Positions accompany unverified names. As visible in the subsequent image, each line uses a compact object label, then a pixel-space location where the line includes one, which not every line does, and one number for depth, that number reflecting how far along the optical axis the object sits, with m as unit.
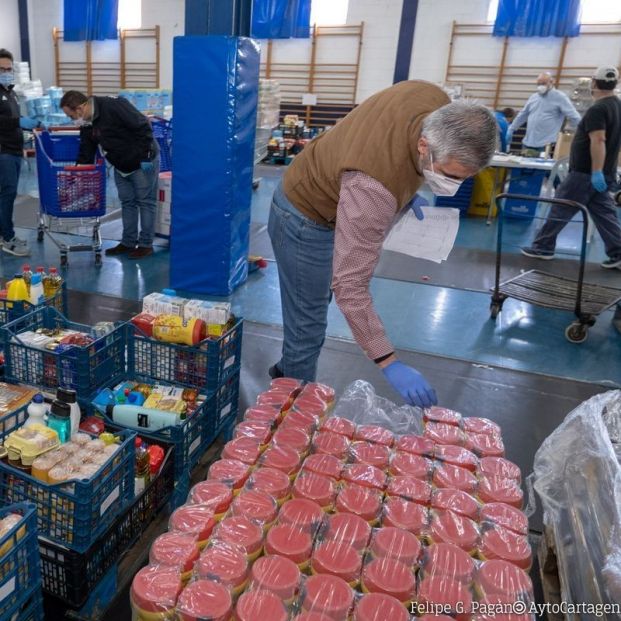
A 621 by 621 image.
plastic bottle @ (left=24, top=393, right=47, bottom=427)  1.87
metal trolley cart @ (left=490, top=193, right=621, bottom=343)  3.77
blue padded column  3.81
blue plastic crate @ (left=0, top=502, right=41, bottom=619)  1.32
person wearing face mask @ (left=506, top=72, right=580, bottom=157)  7.93
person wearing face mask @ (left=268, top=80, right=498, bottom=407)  1.56
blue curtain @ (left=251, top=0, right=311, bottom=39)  12.74
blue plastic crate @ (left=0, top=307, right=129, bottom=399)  2.23
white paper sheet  2.15
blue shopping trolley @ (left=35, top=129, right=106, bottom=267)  4.45
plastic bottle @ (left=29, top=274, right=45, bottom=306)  2.83
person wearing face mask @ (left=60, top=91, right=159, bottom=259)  4.61
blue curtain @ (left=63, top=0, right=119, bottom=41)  13.98
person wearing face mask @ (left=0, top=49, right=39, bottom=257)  4.60
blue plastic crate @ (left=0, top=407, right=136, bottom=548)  1.57
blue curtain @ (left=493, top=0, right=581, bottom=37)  11.21
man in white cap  4.75
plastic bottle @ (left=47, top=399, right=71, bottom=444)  1.85
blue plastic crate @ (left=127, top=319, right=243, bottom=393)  2.32
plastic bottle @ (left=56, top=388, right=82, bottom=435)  1.89
